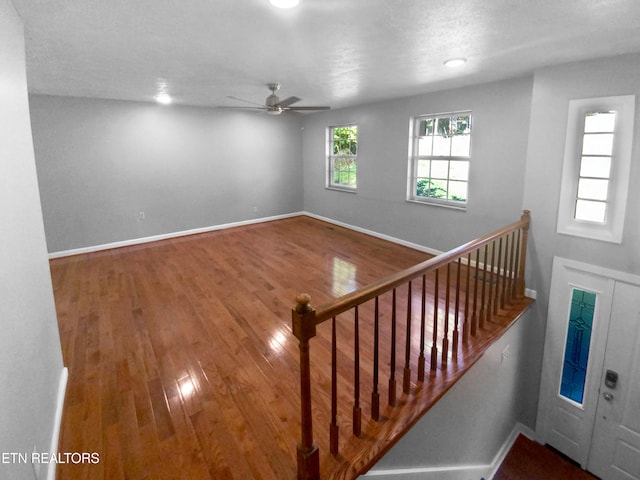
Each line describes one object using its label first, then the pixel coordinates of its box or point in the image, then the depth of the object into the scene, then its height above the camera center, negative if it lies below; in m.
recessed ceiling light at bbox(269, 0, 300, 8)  1.81 +0.97
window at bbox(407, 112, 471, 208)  4.46 +0.26
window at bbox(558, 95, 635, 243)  2.81 +0.08
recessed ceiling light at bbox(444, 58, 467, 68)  2.96 +1.06
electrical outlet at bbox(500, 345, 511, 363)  3.15 -1.72
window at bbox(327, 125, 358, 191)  6.30 +0.40
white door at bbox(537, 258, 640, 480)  3.01 -1.92
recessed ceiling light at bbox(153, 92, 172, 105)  4.68 +1.21
